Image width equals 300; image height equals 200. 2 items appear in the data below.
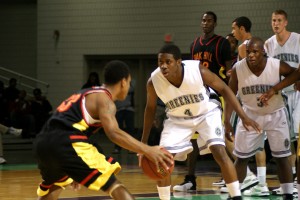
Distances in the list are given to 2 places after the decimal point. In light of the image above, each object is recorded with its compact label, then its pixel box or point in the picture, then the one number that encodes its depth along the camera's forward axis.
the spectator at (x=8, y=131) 18.19
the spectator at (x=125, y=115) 21.17
